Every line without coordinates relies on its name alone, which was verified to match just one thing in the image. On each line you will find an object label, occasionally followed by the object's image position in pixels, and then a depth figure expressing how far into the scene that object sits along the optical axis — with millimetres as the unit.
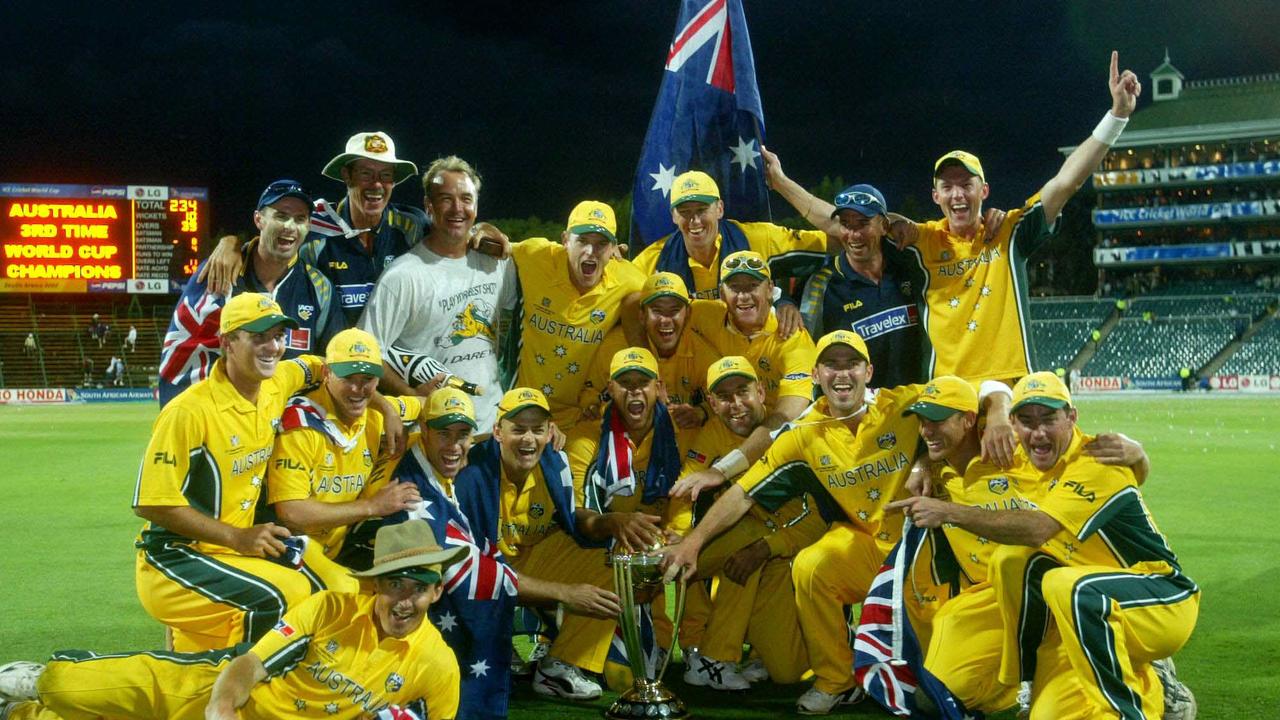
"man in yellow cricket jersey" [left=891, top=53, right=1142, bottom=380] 6289
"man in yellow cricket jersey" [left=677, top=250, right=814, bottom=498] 6000
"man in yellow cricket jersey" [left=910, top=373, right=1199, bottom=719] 4266
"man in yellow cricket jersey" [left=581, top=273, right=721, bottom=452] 6203
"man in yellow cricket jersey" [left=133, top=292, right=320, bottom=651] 4730
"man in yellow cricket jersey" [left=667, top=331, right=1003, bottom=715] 5465
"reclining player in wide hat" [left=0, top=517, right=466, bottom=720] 4117
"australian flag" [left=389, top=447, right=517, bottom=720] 4965
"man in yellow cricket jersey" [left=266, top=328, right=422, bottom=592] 5180
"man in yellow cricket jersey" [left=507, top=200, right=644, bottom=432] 6414
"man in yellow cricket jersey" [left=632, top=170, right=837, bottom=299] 6672
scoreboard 38688
